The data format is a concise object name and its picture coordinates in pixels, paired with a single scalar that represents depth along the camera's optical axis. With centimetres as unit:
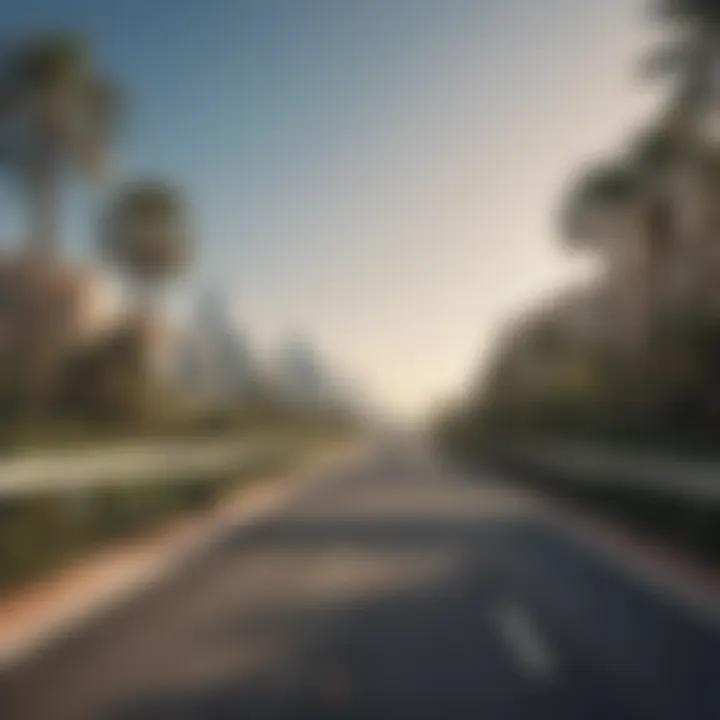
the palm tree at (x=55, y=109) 2956
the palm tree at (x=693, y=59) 2370
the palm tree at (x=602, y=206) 3203
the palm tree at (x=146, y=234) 3816
